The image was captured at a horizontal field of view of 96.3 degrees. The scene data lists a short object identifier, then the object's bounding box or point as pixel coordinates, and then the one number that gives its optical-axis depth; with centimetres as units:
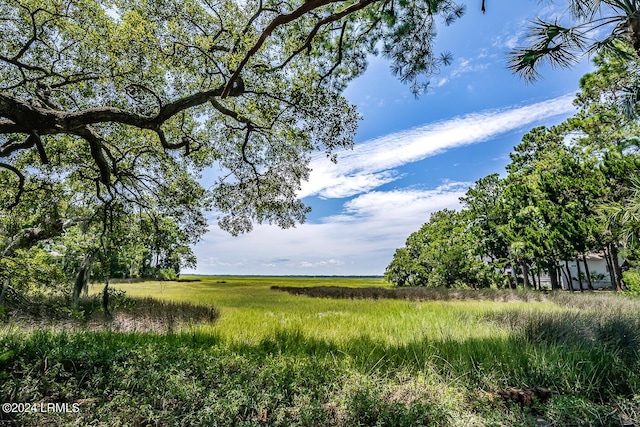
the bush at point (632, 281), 1451
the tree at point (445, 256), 2649
